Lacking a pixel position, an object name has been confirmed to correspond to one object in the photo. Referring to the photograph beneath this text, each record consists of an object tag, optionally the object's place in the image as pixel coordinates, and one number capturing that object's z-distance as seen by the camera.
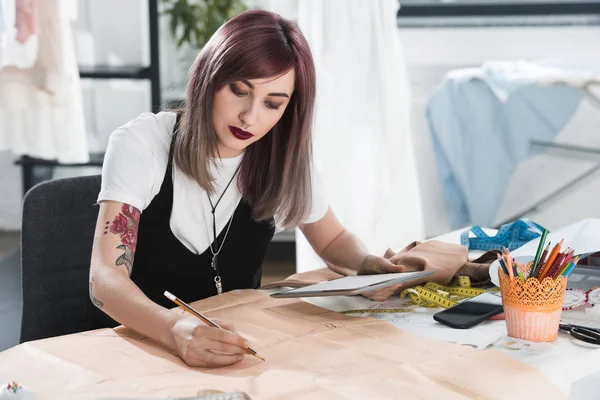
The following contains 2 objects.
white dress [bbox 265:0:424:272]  3.25
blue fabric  3.64
